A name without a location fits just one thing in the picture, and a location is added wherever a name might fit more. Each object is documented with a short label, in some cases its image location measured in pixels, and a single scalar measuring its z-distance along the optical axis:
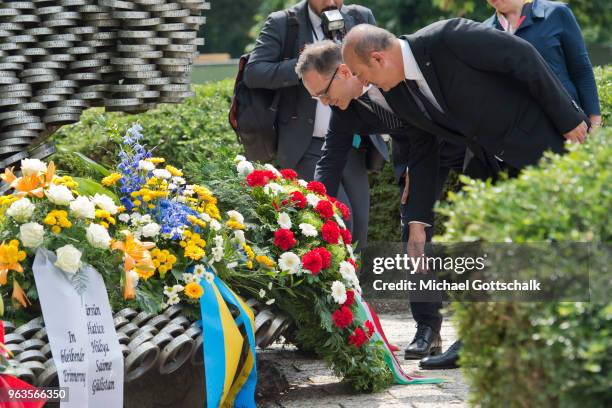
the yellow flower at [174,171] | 9.02
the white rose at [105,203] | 8.18
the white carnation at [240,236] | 8.75
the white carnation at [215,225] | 8.65
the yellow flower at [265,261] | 8.73
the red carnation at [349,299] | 9.08
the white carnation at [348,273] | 9.17
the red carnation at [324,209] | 9.47
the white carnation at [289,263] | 8.80
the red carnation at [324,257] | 8.98
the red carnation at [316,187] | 9.78
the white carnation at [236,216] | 8.93
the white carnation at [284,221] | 9.18
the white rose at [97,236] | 7.77
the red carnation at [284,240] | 9.01
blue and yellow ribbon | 7.98
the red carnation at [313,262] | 8.85
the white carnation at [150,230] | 8.22
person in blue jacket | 10.08
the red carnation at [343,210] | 9.98
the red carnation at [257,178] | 9.51
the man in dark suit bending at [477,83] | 8.32
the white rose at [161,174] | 8.86
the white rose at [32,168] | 8.02
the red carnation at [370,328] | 9.19
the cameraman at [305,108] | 11.23
